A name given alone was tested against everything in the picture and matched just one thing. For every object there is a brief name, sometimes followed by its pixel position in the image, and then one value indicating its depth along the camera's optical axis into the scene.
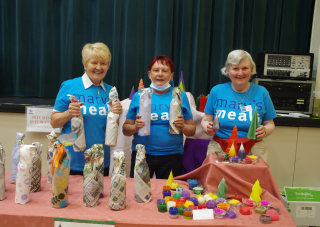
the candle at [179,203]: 1.19
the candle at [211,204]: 1.19
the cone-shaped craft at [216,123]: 1.55
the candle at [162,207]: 1.15
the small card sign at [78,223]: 1.06
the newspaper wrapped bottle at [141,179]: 1.19
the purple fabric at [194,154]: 2.10
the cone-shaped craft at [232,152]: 1.46
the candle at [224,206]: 1.18
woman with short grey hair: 1.58
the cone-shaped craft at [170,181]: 1.42
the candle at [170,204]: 1.16
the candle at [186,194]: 1.30
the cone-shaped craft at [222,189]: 1.31
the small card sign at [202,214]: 1.11
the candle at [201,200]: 1.24
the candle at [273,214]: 1.13
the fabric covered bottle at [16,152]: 1.30
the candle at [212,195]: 1.30
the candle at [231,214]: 1.12
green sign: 2.06
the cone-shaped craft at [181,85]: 2.52
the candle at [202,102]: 2.59
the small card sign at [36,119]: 2.40
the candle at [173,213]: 1.10
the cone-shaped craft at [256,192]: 1.29
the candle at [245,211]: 1.16
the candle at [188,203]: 1.20
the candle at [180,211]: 1.14
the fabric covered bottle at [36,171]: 1.27
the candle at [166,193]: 1.29
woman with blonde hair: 1.51
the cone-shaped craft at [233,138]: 1.50
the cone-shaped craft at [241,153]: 1.44
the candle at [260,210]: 1.17
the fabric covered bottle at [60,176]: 1.11
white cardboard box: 2.02
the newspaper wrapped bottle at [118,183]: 1.12
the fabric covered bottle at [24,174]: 1.15
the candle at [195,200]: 1.23
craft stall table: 1.08
